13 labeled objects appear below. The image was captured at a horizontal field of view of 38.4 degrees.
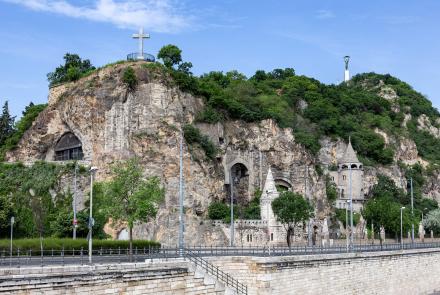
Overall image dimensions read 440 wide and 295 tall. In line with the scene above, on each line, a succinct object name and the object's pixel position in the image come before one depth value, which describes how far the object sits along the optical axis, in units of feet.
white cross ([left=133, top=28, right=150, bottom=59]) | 279.38
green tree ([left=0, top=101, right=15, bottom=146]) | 350.25
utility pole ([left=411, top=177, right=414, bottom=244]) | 300.75
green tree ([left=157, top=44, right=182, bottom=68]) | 347.15
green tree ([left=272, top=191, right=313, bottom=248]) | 257.14
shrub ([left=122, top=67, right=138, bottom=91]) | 273.54
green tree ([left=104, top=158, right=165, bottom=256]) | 154.10
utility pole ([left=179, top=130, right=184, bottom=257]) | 116.40
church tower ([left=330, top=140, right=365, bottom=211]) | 371.76
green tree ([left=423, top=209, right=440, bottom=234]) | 372.58
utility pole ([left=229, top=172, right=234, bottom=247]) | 291.26
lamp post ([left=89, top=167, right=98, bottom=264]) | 104.63
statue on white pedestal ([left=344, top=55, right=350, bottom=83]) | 600.39
